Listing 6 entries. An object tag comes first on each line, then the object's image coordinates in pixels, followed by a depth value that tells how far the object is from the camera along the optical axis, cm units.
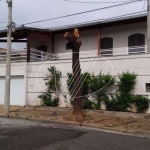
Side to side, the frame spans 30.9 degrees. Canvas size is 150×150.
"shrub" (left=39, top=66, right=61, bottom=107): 1623
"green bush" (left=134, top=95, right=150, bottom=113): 1299
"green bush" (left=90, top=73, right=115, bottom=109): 1409
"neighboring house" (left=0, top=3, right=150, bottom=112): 1480
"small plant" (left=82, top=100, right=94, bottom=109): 1466
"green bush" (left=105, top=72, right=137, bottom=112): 1339
